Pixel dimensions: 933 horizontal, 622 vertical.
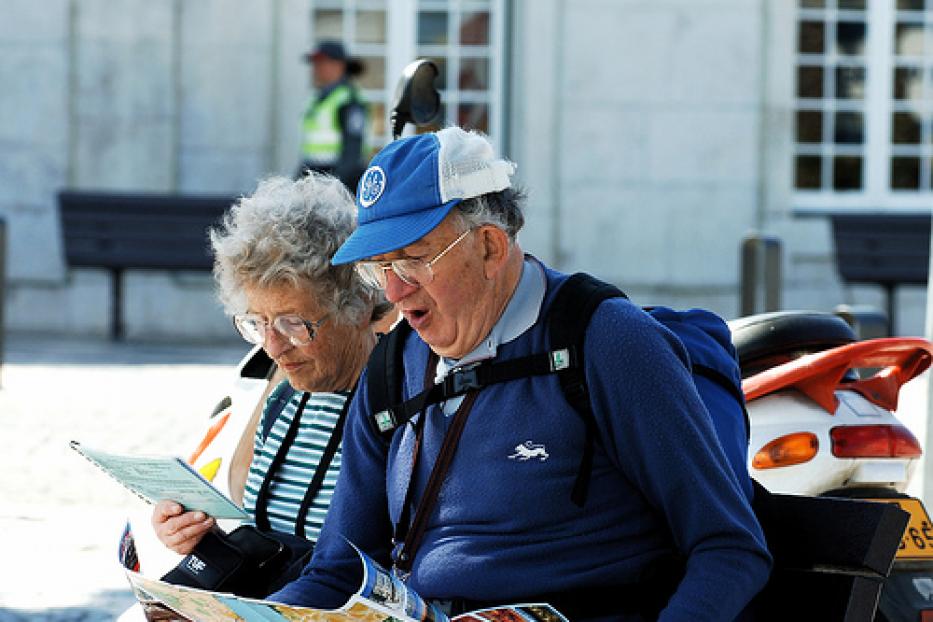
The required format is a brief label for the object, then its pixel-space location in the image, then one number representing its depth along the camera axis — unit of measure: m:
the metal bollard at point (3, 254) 17.29
